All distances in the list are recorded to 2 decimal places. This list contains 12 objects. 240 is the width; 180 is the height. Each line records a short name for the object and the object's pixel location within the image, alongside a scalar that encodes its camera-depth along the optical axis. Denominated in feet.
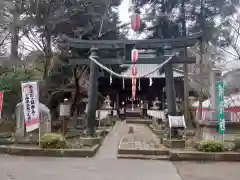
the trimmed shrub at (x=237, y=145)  23.41
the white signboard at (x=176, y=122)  27.00
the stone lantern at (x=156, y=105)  62.49
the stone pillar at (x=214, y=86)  31.24
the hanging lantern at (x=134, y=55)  30.18
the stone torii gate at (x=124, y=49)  30.24
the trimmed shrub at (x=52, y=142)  23.97
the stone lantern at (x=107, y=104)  69.79
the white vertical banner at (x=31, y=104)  25.41
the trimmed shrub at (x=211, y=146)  23.15
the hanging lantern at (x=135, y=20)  30.34
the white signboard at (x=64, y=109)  35.71
